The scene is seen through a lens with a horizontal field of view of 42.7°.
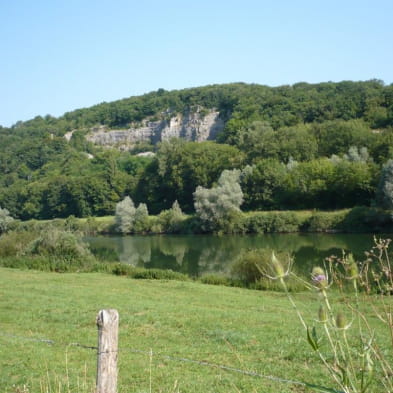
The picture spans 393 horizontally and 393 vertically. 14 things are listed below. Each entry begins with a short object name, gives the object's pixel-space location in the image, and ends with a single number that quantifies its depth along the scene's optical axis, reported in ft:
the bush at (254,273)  51.61
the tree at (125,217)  193.06
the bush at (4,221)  189.16
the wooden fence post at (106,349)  10.41
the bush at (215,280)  57.16
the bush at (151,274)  60.95
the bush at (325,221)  148.97
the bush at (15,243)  77.65
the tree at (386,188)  131.75
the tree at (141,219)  189.88
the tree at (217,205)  163.84
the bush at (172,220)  177.47
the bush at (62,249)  70.54
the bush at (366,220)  135.64
